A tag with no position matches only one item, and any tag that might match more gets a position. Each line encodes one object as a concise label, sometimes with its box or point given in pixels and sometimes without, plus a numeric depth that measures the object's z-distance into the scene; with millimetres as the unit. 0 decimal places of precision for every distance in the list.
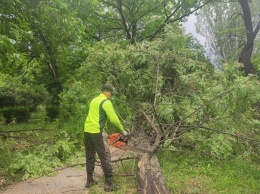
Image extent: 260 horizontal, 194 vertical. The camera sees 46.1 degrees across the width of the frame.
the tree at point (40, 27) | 6535
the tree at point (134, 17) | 14797
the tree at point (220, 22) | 26188
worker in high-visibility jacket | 5062
